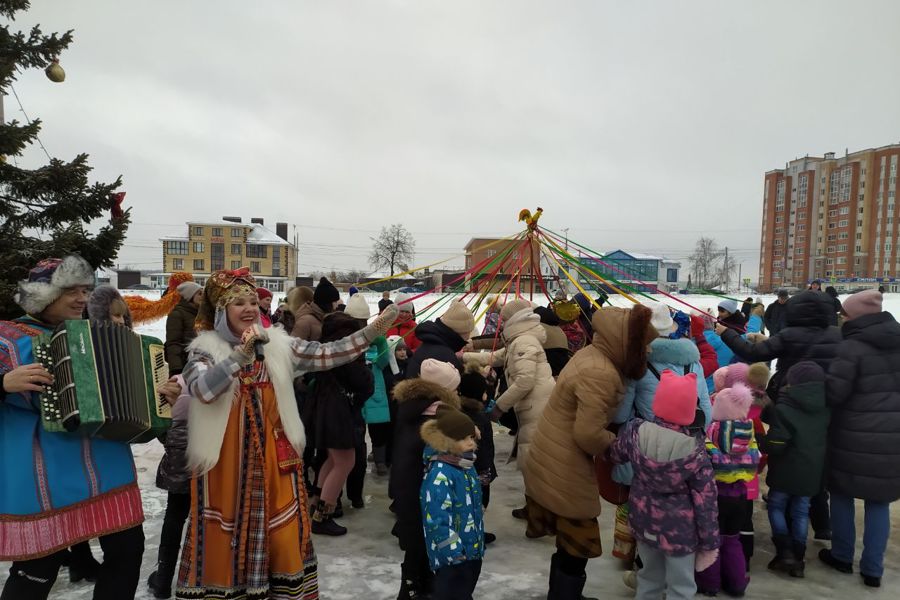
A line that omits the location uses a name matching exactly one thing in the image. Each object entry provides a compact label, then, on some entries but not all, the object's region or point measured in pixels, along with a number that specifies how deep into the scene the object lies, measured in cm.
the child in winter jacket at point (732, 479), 312
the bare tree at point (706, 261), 6669
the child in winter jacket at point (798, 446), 338
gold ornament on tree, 575
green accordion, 203
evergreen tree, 532
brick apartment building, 6419
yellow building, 5631
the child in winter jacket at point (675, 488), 262
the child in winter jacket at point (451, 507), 250
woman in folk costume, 226
